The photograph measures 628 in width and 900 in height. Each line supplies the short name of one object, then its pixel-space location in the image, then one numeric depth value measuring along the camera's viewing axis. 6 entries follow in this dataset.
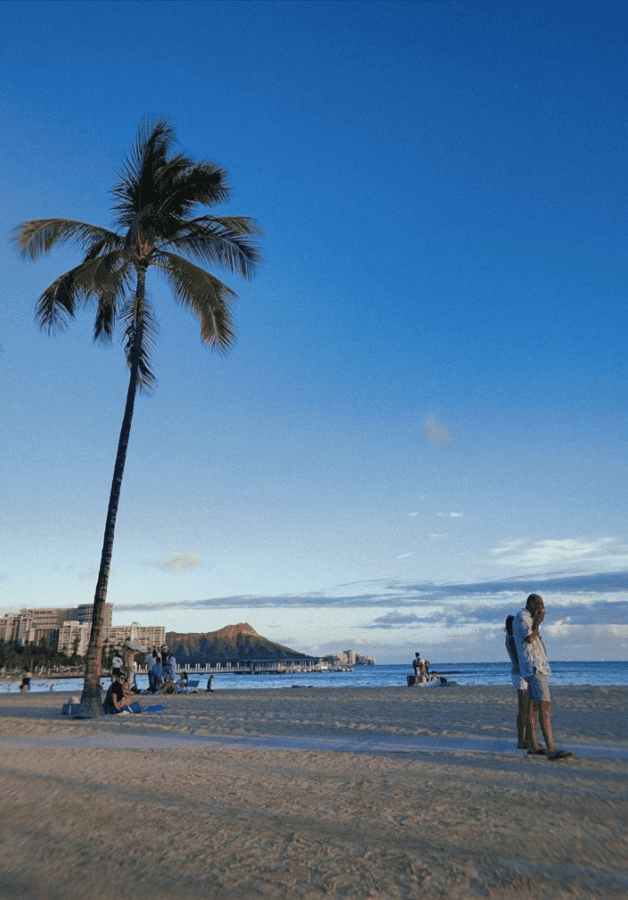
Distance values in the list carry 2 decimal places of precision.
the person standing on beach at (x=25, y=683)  26.27
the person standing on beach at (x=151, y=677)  21.06
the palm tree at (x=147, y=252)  14.04
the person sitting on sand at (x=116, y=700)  12.59
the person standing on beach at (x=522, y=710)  6.74
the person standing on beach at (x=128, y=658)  15.07
